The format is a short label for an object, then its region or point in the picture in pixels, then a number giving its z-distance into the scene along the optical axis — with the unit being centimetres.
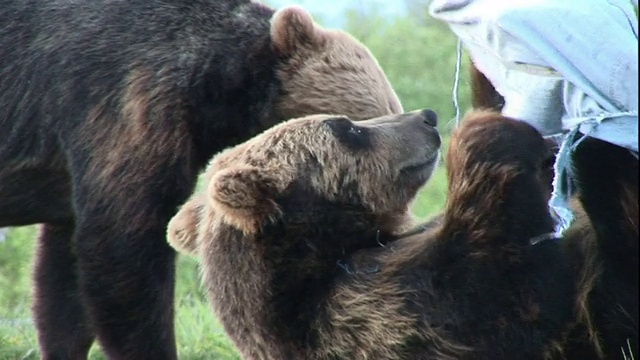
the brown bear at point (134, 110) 1165
